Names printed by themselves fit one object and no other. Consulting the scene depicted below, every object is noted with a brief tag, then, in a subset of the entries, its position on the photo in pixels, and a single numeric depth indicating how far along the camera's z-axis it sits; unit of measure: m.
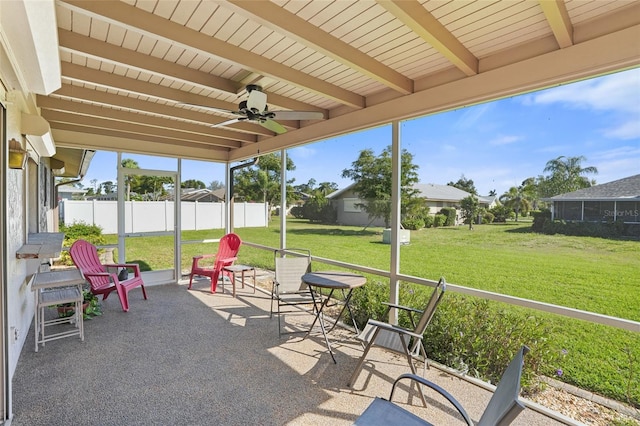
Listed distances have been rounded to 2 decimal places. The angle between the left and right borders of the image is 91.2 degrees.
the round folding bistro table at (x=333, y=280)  3.23
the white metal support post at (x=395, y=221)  3.58
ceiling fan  3.09
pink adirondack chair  4.45
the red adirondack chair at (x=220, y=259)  5.56
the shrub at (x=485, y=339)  2.96
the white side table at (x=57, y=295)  3.24
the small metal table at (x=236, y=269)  5.36
